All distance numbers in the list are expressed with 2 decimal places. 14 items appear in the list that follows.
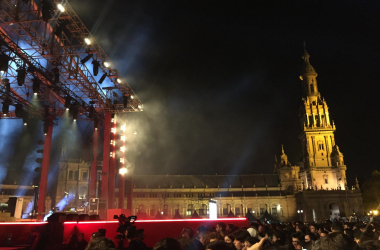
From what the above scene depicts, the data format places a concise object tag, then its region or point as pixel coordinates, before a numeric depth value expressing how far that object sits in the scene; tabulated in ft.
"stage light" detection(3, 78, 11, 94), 68.76
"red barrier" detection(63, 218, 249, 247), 35.63
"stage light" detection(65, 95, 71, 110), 78.33
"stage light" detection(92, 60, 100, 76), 72.43
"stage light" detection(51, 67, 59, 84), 66.67
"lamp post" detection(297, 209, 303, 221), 210.38
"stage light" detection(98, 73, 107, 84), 79.66
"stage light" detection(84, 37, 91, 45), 65.67
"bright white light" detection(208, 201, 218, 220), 59.67
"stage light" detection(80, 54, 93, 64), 69.26
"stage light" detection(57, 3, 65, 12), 55.54
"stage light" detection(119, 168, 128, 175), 98.94
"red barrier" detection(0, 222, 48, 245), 35.06
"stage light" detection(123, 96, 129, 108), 91.18
